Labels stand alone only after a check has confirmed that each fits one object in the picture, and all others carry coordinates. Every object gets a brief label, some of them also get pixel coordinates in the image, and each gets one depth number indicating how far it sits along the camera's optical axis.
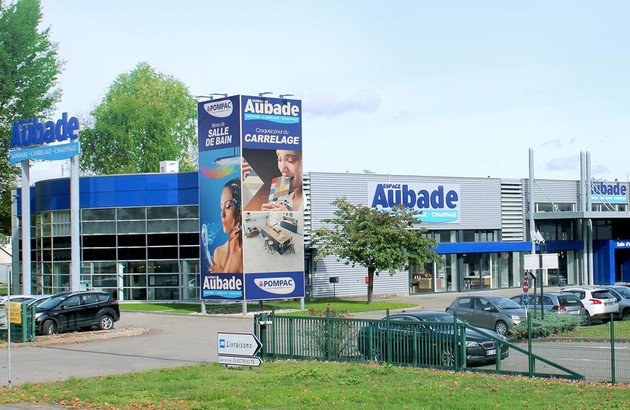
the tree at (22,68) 61.34
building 48.97
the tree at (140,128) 79.19
